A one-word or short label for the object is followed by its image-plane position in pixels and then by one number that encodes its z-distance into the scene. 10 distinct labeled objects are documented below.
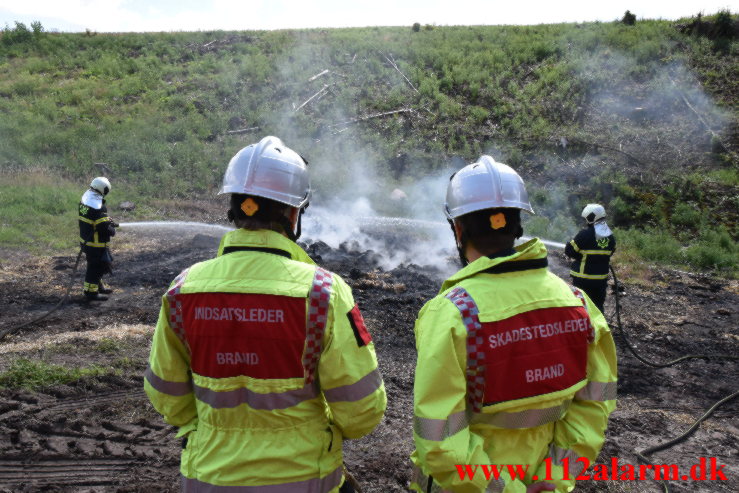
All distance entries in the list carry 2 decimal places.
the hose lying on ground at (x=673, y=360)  6.46
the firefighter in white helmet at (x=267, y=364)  1.86
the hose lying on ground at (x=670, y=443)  4.29
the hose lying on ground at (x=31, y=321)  6.73
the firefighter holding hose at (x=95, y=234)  7.82
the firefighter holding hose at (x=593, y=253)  6.85
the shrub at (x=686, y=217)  13.42
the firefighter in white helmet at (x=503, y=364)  1.74
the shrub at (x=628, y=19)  23.58
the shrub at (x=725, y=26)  20.59
